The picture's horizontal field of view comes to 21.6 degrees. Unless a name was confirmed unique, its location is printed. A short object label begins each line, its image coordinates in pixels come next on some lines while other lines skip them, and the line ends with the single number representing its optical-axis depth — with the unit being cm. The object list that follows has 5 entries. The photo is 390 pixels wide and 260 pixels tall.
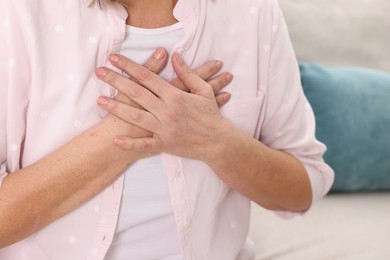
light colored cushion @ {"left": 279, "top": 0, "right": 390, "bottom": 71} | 184
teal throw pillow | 170
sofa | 155
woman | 112
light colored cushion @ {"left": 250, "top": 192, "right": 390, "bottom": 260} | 151
